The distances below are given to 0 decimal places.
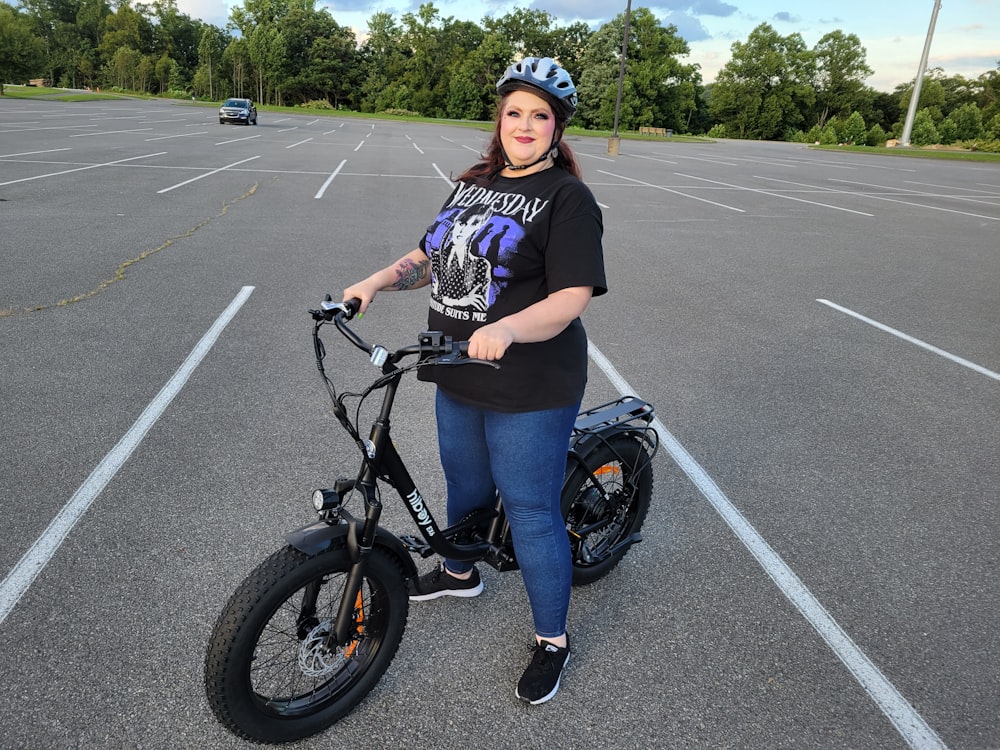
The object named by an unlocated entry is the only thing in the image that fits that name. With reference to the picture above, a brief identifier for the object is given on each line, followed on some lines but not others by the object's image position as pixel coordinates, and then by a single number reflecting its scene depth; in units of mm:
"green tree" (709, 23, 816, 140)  74062
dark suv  35094
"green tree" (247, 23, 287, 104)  82312
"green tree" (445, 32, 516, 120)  74000
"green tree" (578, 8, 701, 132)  62656
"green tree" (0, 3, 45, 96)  54531
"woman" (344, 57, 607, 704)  1899
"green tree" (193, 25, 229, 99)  84550
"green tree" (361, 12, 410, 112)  79312
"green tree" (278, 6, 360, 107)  84312
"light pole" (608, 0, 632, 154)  28952
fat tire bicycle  1888
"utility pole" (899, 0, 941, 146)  41312
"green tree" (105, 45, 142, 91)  95100
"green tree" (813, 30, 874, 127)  79188
